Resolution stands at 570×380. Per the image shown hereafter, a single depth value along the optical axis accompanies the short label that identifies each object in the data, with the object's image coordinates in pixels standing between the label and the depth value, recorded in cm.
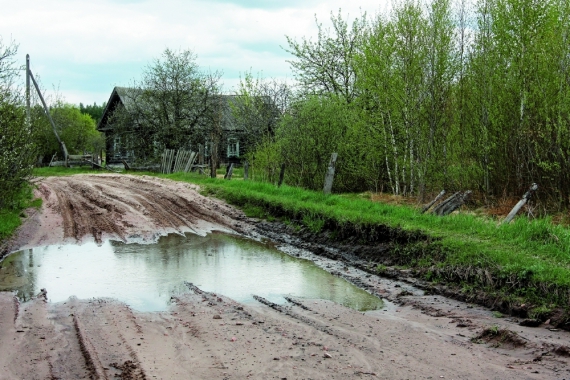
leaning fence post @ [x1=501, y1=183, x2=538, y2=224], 1056
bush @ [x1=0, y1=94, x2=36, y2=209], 1292
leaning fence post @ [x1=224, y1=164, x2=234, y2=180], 2331
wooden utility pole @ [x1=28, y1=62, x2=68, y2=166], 3043
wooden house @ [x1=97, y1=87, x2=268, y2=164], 3397
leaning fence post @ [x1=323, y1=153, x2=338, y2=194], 1609
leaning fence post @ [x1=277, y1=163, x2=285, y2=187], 1866
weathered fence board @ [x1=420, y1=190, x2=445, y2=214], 1235
